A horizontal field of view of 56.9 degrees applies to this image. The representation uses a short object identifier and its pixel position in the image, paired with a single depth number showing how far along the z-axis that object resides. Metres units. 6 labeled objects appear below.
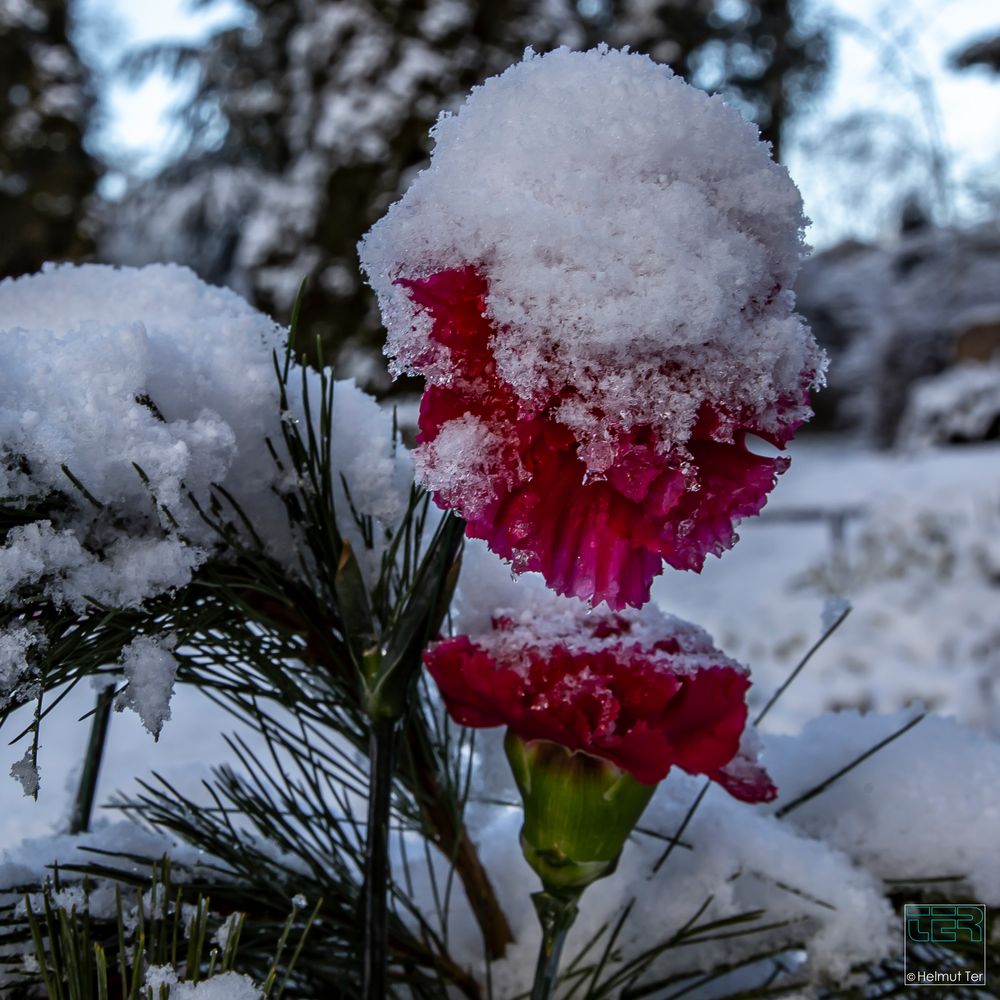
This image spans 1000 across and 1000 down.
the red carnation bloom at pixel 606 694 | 0.28
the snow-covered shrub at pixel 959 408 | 3.80
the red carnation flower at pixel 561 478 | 0.22
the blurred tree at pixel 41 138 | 5.23
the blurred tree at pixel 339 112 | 2.87
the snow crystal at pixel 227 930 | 0.26
